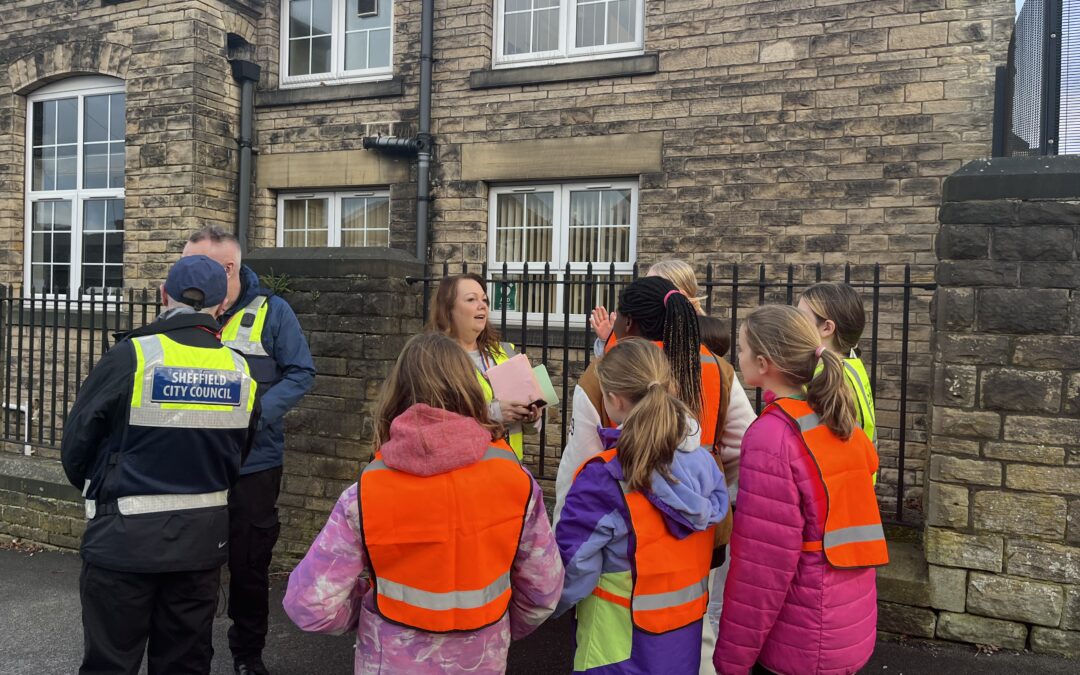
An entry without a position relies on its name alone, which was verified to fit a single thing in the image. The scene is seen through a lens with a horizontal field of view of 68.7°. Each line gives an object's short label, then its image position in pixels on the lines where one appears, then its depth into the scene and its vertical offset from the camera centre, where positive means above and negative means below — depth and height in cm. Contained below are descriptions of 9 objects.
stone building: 627 +163
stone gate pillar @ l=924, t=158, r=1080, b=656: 370 -40
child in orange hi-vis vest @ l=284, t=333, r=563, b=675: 209 -63
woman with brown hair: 357 -2
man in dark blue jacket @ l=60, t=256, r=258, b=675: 265 -62
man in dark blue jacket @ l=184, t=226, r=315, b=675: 357 -58
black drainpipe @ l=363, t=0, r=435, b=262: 801 +168
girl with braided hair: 268 -25
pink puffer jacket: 231 -77
